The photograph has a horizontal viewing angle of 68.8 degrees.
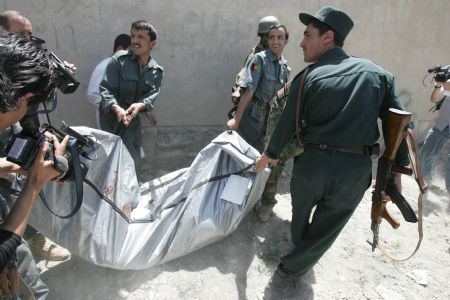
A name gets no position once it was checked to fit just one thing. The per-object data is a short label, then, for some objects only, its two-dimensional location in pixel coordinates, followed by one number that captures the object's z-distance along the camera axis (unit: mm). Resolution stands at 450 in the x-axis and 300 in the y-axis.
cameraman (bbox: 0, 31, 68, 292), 1026
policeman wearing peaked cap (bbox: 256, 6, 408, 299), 1867
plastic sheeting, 2035
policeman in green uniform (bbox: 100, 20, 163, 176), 2680
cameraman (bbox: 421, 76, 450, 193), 3863
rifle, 1907
